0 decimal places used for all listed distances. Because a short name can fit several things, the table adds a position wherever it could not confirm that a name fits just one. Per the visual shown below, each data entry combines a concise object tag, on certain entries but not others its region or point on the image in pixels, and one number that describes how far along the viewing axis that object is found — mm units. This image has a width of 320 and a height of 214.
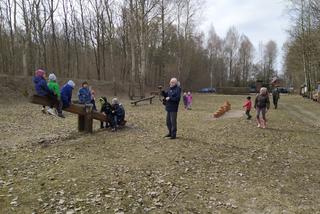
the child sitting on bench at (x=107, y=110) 11359
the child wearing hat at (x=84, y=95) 11477
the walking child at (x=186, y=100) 21594
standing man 9484
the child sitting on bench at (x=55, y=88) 9256
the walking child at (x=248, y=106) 14706
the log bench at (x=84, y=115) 10435
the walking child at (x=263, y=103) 12266
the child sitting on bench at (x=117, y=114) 11367
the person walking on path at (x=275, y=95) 21688
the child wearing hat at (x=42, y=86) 8977
